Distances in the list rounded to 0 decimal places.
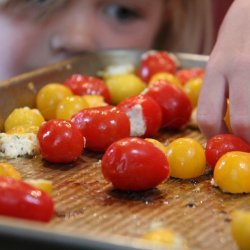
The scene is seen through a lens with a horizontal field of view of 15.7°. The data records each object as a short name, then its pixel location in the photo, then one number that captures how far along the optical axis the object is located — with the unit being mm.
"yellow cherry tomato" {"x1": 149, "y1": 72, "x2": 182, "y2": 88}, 623
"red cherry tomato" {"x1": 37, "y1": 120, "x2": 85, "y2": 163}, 488
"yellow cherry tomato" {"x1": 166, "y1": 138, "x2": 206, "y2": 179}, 475
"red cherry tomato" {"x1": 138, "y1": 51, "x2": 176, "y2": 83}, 673
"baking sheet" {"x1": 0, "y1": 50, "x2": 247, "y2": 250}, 331
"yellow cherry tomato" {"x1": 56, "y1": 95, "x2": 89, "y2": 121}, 551
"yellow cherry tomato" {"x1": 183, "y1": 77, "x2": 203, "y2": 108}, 608
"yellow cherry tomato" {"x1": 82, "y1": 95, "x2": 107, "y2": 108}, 570
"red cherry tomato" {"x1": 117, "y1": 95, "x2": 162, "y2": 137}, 533
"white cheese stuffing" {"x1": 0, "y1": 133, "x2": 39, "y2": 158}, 499
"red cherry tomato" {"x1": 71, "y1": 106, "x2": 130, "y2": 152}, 508
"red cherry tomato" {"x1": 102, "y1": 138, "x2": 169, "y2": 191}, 444
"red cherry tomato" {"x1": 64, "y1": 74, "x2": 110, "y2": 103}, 601
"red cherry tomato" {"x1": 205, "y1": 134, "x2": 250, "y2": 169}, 483
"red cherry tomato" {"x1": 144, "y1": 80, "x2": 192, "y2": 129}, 566
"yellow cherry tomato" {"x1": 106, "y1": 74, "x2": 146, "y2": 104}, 615
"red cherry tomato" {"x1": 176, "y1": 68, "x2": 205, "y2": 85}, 652
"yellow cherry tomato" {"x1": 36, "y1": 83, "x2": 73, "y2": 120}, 578
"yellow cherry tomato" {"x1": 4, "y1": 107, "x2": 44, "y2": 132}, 535
